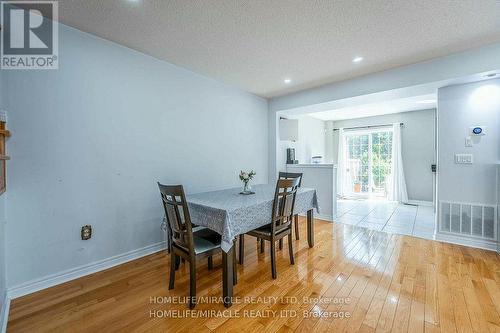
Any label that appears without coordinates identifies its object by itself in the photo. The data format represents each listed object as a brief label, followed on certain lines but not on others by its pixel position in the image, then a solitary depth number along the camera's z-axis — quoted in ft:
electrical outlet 7.16
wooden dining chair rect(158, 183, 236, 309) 5.57
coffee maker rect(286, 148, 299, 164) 15.80
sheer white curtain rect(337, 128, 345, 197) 22.08
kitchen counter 13.73
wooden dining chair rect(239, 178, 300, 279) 7.11
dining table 5.68
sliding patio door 19.99
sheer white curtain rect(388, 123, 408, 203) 18.49
